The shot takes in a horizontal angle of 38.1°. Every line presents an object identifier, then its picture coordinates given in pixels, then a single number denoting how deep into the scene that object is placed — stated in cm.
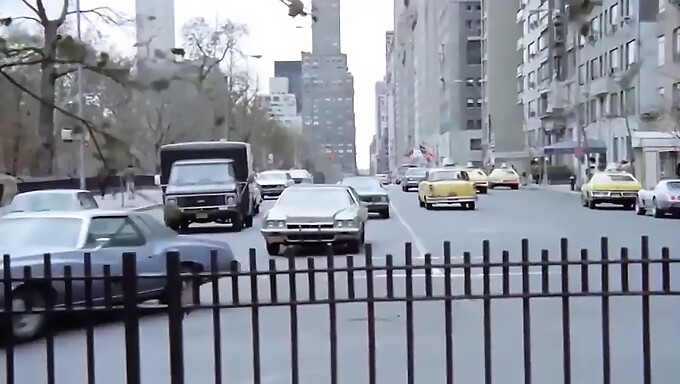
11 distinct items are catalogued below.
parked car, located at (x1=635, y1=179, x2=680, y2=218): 3234
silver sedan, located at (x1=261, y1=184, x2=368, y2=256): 2008
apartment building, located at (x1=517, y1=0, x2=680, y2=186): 4744
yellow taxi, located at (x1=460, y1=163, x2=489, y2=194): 5869
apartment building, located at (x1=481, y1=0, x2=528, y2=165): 10231
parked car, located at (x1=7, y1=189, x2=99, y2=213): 2043
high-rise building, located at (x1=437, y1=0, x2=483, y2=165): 12656
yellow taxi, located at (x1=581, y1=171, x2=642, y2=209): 3928
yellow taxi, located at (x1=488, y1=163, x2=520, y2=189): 7006
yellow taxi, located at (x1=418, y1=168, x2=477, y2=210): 3909
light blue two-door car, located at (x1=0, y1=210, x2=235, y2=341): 1150
